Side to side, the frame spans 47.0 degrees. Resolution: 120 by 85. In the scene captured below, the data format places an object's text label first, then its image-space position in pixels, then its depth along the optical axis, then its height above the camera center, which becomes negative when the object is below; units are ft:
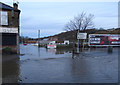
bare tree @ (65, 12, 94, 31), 117.70 +16.68
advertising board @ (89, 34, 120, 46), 68.49 +1.54
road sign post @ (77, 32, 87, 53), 67.21 +3.71
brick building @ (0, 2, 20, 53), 58.39 +6.48
